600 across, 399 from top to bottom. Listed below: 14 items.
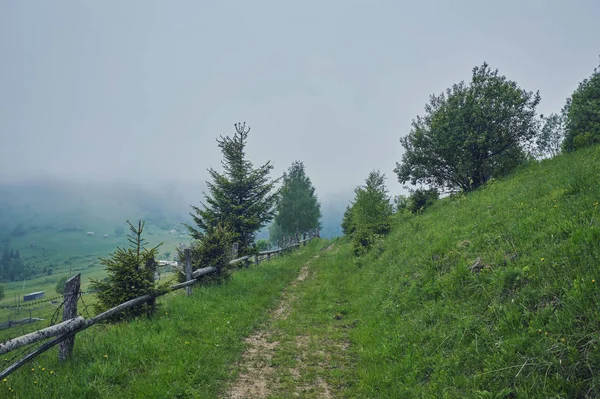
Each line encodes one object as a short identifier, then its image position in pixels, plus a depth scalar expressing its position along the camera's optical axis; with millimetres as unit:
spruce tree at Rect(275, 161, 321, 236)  40344
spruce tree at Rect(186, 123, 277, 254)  18531
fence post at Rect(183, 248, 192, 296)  11102
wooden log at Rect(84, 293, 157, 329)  6627
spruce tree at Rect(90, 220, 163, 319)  8328
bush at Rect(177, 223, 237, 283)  12891
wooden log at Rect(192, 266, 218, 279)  11502
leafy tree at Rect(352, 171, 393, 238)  21469
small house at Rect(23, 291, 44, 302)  149250
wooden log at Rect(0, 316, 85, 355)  4746
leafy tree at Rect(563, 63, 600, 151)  22534
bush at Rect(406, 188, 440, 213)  26553
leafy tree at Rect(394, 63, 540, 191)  21250
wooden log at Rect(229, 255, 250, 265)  13856
